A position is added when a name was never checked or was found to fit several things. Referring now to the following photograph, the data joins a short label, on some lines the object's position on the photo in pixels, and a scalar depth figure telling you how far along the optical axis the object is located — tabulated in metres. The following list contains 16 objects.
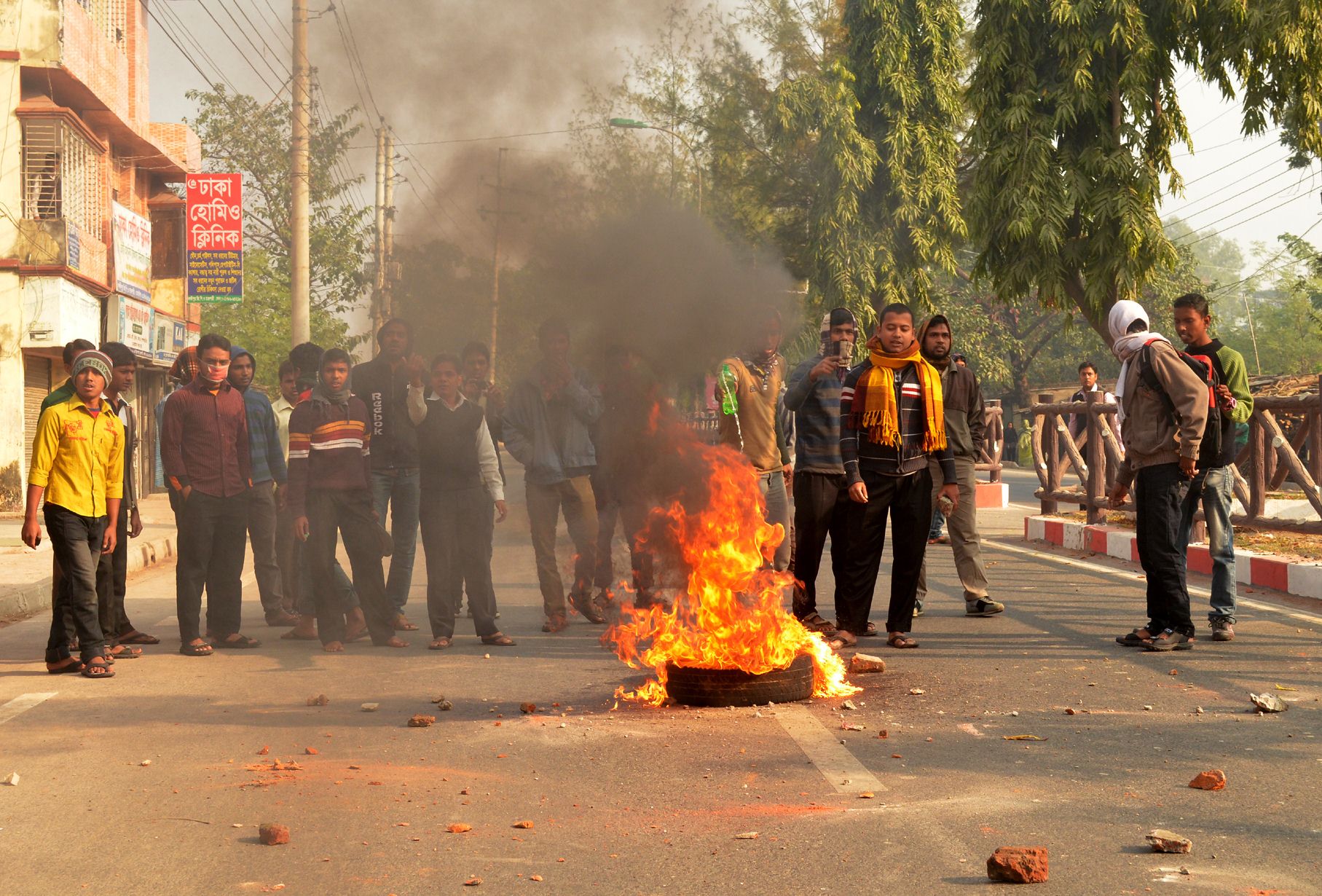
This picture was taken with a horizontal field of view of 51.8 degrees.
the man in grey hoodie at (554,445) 8.80
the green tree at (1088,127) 16.33
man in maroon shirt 8.53
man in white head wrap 7.54
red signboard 25.84
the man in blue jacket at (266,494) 9.21
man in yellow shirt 7.57
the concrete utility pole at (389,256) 20.58
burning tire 6.25
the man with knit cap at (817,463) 8.13
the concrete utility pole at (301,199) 18.66
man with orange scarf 7.81
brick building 21.73
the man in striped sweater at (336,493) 8.46
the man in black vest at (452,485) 8.41
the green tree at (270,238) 33.03
